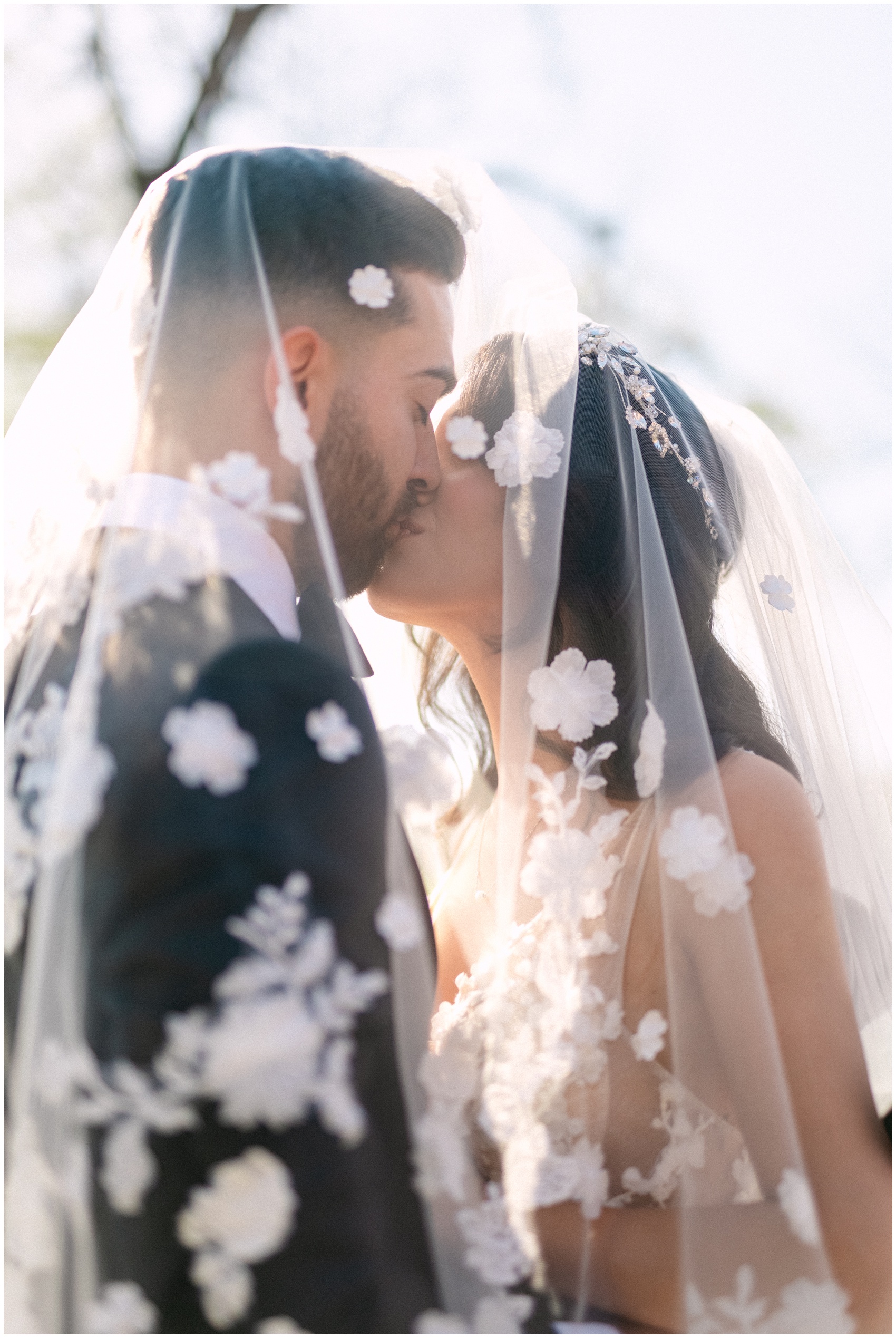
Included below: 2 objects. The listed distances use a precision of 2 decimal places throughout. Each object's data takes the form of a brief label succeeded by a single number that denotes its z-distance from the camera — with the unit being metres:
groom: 0.88
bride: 0.96
